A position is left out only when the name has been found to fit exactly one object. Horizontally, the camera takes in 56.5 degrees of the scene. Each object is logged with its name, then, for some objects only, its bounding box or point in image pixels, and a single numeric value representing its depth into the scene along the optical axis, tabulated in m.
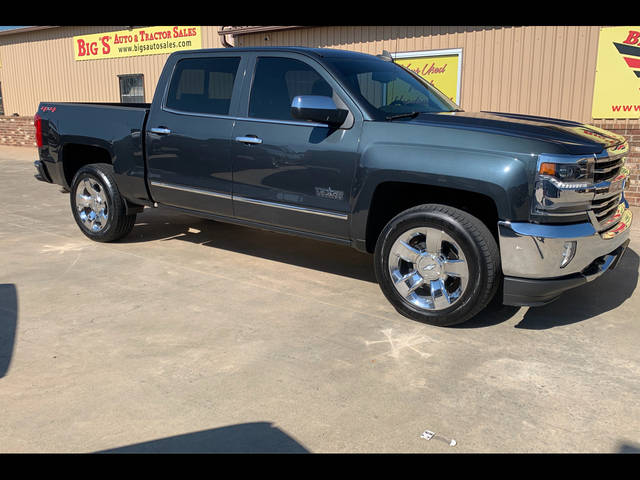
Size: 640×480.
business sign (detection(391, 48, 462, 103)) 10.56
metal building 9.12
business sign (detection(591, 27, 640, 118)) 9.05
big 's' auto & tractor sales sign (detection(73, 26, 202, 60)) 15.23
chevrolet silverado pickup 3.85
